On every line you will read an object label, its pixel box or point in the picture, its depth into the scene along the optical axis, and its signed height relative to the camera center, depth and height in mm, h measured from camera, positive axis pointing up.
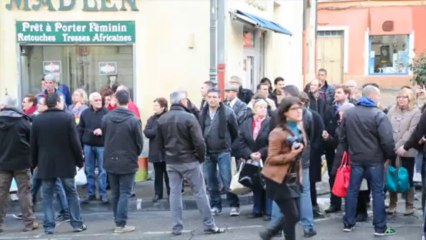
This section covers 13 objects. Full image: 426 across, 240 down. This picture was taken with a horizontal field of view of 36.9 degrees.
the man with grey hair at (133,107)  10611 -581
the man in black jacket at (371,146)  7871 -938
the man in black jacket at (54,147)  8422 -974
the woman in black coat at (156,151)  10078 -1253
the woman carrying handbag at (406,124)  8758 -744
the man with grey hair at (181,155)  8188 -1063
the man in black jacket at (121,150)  8422 -1023
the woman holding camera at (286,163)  6809 -984
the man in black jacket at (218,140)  9281 -992
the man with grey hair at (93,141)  10180 -1088
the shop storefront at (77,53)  13500 +442
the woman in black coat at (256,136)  8742 -894
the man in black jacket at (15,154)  8719 -1107
